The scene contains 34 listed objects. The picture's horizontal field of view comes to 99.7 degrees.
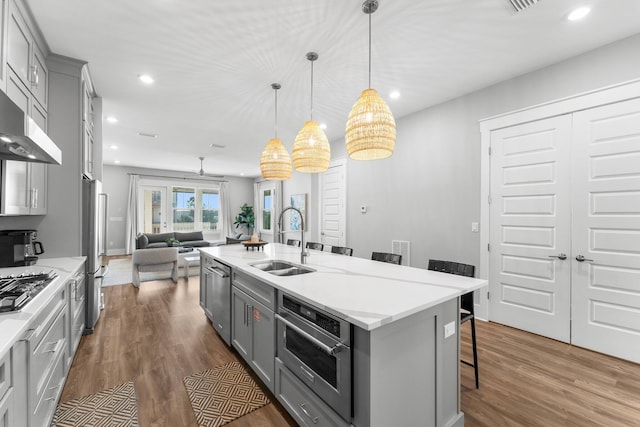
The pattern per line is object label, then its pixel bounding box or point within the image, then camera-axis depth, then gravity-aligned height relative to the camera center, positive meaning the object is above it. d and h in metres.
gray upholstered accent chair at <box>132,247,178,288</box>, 4.84 -0.88
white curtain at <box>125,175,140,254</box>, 8.49 -0.18
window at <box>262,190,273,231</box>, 9.76 +0.22
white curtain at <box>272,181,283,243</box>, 8.56 +0.29
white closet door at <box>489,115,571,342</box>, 2.76 -0.12
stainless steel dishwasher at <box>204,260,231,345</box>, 2.60 -0.87
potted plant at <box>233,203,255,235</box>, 10.39 -0.16
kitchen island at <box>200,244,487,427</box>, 1.21 -0.67
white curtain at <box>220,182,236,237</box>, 10.23 +0.26
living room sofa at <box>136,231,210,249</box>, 6.83 -0.75
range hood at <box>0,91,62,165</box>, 1.19 +0.39
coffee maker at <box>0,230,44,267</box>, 2.14 -0.28
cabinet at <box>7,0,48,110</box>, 1.84 +1.21
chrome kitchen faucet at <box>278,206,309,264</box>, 2.48 -0.37
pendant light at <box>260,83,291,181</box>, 3.09 +0.62
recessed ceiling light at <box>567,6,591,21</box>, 2.06 +1.58
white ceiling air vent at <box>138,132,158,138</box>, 5.13 +1.53
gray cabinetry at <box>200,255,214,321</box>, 3.10 -0.87
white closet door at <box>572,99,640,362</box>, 2.38 -0.13
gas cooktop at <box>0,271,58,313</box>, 1.26 -0.43
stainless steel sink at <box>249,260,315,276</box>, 2.30 -0.49
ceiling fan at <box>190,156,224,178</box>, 9.99 +1.44
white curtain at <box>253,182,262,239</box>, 10.38 +0.23
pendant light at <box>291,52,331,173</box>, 2.66 +0.67
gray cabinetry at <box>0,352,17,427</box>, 0.98 -0.68
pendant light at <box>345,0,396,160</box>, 1.96 +0.68
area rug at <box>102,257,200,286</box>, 5.27 -1.32
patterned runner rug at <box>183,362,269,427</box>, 1.81 -1.35
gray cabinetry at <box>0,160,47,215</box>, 1.83 +0.19
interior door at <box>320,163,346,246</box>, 5.28 +0.15
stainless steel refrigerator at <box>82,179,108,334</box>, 2.86 -0.29
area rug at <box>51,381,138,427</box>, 1.75 -1.35
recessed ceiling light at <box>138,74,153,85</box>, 3.03 +1.54
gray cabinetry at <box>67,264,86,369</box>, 2.15 -0.86
